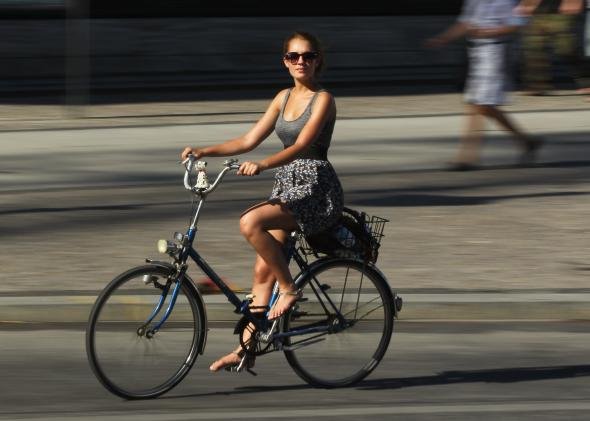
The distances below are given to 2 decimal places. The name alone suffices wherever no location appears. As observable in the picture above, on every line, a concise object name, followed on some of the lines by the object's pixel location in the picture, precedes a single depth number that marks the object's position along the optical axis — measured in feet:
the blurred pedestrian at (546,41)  118.93
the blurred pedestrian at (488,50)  78.07
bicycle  39.83
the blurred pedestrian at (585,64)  123.65
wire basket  41.42
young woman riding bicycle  40.06
